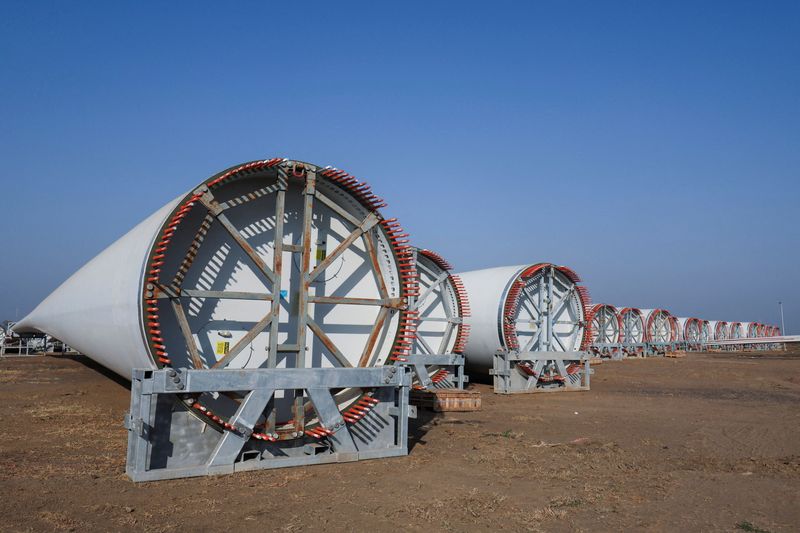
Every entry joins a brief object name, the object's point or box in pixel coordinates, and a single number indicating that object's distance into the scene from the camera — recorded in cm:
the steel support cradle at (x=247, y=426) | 571
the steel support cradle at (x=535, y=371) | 1495
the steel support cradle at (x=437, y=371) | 1337
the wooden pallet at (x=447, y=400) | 1148
